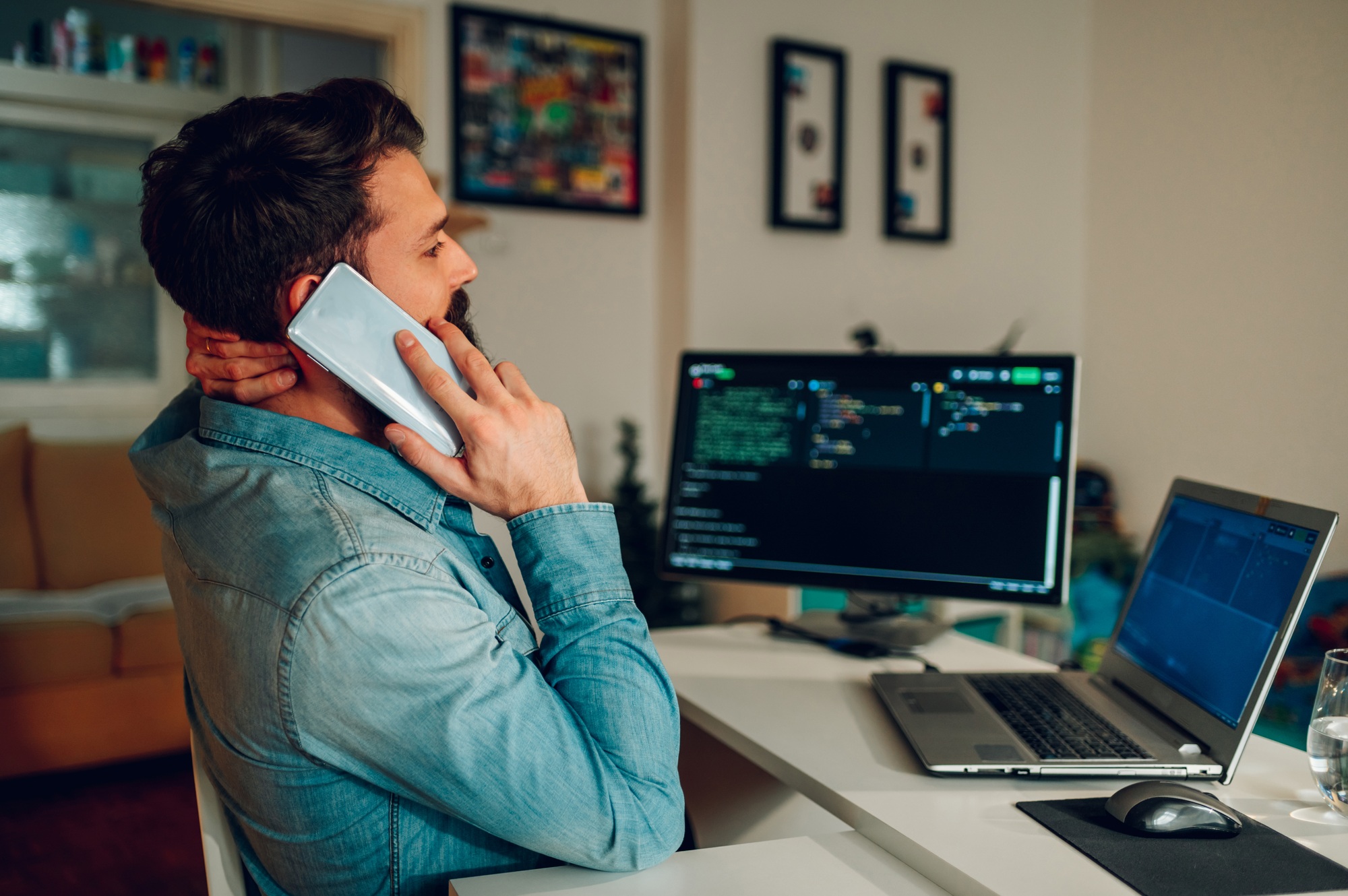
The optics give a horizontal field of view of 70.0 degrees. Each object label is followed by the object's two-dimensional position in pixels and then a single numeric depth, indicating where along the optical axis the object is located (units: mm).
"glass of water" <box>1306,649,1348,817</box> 865
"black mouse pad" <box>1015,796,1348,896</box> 723
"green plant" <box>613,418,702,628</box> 2996
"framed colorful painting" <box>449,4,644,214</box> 2965
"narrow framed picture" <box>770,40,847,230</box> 3197
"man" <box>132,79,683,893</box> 699
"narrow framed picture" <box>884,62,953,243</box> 3414
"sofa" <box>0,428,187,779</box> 2553
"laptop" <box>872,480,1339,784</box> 906
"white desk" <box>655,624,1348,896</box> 778
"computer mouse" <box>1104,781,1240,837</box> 797
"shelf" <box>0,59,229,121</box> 3002
